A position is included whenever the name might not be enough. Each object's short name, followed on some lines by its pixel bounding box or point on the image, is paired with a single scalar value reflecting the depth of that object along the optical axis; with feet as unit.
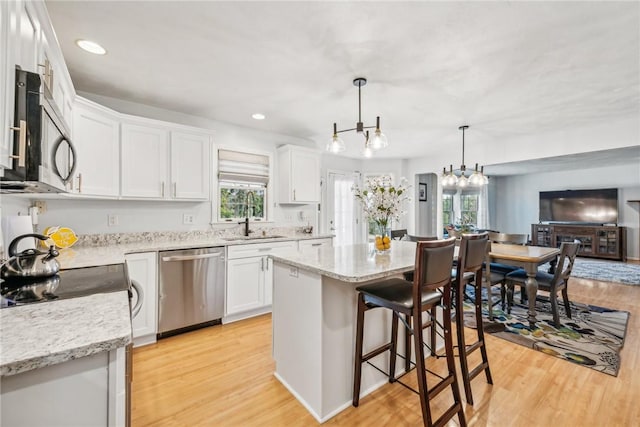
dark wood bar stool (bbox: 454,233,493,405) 5.79
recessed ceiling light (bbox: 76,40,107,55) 6.57
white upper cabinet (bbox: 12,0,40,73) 3.74
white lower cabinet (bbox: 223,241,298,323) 10.37
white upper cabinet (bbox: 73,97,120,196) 8.01
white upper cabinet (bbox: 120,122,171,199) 9.27
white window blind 12.28
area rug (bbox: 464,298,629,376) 8.00
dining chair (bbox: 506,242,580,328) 9.57
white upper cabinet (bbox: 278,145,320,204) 13.44
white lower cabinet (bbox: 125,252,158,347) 8.52
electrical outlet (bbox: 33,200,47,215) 8.08
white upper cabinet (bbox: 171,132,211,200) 10.28
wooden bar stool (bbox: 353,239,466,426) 4.90
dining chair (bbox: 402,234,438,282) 7.64
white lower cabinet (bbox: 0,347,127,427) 2.34
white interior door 18.43
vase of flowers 7.63
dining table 9.42
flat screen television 23.32
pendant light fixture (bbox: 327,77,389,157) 7.87
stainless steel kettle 4.54
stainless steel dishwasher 9.08
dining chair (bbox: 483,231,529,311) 10.71
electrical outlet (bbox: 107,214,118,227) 9.67
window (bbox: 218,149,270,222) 12.33
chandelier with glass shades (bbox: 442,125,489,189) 13.00
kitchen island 5.62
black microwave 3.51
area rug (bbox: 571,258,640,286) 16.76
